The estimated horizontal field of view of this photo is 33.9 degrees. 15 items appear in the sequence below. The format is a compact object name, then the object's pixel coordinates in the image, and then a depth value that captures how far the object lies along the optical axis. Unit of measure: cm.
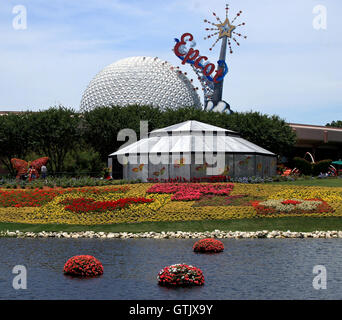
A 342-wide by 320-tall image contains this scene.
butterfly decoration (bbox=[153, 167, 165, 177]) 5183
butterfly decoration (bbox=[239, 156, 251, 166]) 5225
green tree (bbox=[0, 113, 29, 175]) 6925
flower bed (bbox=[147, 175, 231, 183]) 4988
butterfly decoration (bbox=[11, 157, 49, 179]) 5734
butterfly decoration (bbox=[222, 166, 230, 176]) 5103
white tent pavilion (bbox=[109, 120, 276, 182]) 5075
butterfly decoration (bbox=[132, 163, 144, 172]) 5312
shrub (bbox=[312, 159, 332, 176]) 6994
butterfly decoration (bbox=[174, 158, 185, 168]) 5079
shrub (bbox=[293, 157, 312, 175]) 7189
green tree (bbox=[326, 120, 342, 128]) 15250
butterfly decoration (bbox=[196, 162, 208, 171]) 5047
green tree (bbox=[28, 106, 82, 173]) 6919
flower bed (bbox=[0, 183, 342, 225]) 3403
